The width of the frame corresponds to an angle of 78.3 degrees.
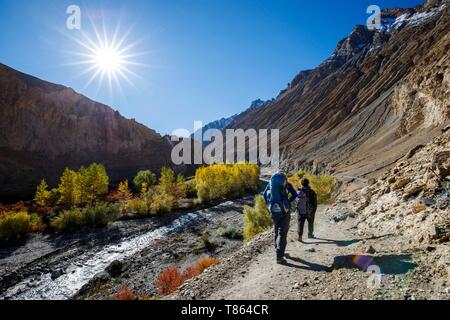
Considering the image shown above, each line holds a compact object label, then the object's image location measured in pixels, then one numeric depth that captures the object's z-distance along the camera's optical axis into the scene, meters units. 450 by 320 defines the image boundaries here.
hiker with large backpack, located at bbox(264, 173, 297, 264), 6.75
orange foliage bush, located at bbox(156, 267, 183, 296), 13.18
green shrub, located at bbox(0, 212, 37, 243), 24.55
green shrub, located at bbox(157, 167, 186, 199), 44.79
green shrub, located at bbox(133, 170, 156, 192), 54.81
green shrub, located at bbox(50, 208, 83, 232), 27.75
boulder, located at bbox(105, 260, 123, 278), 16.71
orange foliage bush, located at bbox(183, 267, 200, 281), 13.35
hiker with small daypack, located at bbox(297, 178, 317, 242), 8.94
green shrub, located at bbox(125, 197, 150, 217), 33.59
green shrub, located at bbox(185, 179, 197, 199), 48.03
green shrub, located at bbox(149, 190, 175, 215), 34.53
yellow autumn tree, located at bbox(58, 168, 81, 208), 35.12
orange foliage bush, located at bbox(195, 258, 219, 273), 13.85
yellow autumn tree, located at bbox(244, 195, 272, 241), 17.81
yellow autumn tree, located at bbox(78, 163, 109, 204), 36.69
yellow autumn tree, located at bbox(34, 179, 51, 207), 37.09
